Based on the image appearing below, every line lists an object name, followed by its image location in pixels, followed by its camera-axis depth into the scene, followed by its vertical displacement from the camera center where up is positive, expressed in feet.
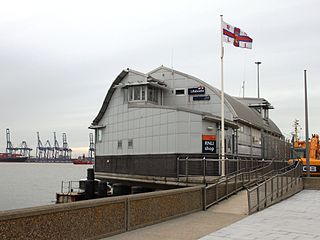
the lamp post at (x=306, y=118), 91.91 +7.65
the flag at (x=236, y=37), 93.15 +26.28
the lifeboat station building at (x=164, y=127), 103.55 +7.39
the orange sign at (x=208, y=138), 102.74 +3.61
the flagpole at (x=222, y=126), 82.40 +5.72
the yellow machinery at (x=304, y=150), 115.65 +0.75
